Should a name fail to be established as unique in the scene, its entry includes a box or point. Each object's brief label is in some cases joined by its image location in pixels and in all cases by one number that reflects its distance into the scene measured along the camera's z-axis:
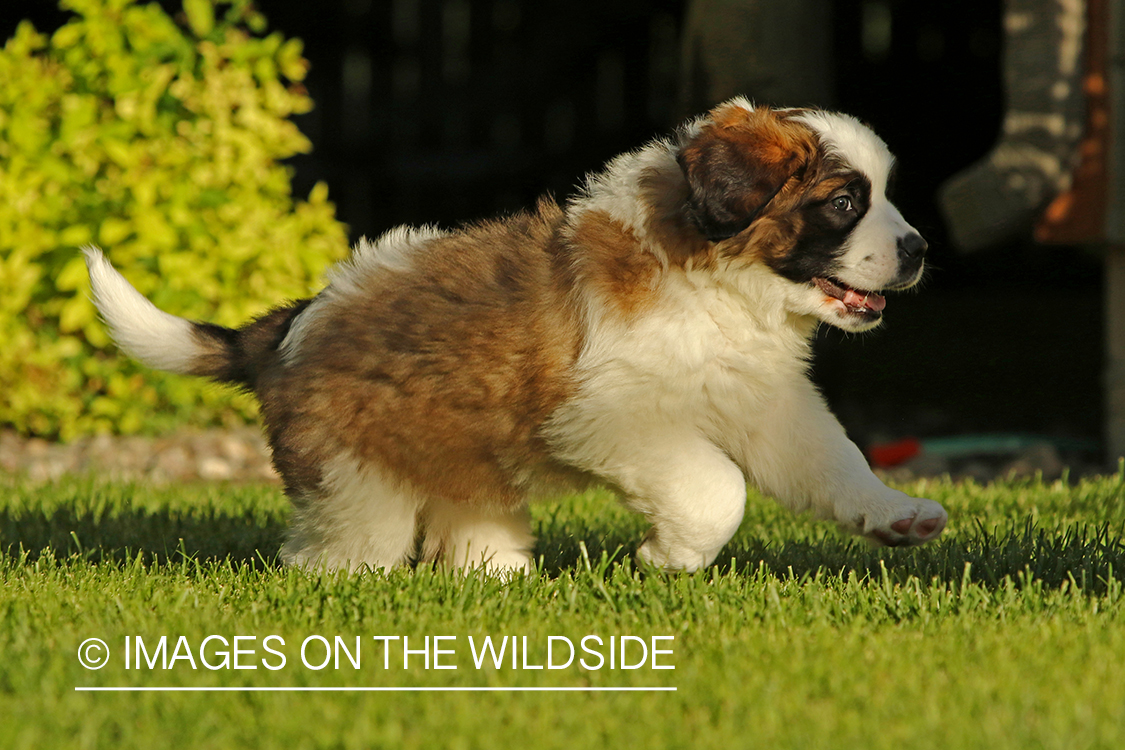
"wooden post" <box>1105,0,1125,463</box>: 10.60
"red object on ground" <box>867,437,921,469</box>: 12.13
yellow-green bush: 11.67
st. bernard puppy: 5.96
